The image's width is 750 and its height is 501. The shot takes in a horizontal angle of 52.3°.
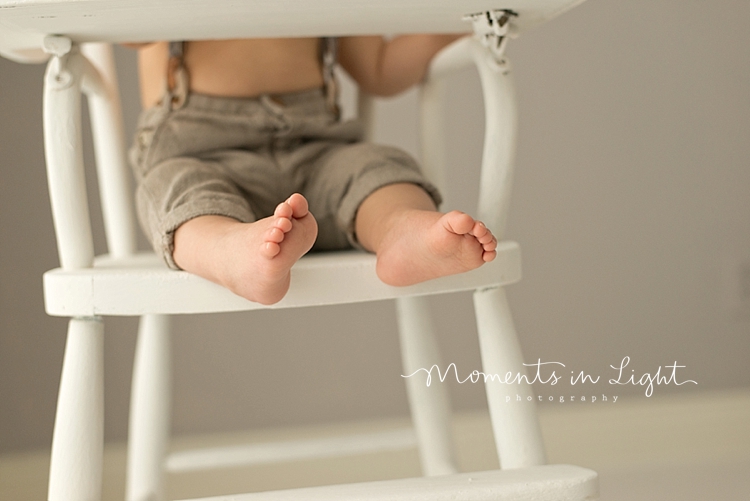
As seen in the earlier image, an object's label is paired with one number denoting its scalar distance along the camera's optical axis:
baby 0.51
